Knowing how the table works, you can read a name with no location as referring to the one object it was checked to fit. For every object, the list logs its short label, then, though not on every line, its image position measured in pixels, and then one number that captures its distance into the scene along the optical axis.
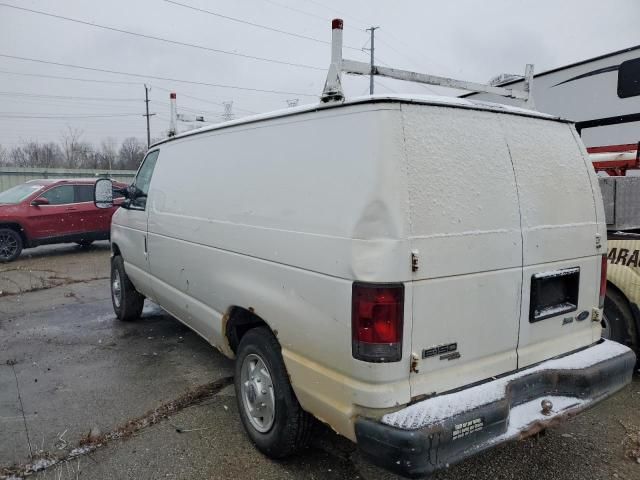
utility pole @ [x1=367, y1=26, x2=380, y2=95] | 36.35
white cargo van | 2.25
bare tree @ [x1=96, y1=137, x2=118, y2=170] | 52.75
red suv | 10.90
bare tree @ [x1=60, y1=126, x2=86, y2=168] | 51.53
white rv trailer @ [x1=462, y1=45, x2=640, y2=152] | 6.31
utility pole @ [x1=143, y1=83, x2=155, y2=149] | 47.69
